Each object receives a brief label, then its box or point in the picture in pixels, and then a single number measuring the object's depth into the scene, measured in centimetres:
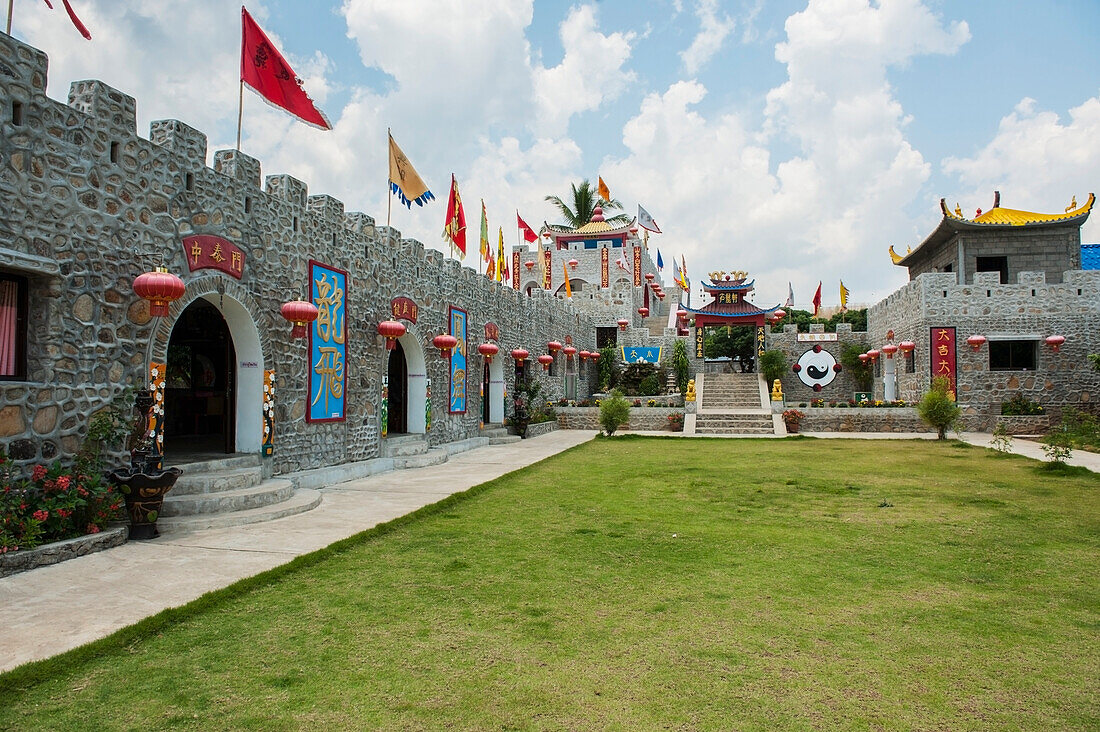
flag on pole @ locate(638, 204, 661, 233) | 3103
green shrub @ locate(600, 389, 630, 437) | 1627
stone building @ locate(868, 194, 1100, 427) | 1753
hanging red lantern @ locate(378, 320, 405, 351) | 1038
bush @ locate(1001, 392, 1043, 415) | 1728
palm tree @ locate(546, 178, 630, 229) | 4209
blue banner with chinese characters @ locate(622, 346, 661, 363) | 2620
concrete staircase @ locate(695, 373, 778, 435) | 1780
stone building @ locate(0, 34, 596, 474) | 554
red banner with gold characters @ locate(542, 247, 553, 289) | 3394
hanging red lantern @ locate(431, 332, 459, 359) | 1266
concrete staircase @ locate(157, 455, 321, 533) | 623
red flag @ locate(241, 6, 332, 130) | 784
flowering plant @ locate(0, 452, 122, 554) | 488
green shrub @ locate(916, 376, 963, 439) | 1491
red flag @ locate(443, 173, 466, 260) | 1374
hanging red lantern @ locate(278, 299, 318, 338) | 824
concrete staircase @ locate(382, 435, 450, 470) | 1096
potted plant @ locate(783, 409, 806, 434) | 1744
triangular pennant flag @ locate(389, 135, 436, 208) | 1117
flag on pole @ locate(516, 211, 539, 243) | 2845
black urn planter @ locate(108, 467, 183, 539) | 567
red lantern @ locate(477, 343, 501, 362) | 1476
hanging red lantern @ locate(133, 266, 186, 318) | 604
